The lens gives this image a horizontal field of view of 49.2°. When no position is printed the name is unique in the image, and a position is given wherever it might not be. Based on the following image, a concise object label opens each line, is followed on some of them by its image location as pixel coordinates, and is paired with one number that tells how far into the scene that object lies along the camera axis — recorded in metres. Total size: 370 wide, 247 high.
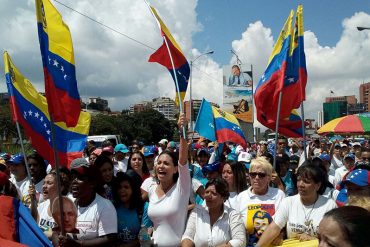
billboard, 49.59
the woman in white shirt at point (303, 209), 3.41
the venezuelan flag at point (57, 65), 3.66
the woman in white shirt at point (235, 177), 5.00
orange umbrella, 9.51
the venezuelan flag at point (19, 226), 1.93
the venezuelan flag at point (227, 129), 8.71
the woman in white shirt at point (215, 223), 3.57
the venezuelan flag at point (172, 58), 5.39
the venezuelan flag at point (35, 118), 4.79
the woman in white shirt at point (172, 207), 3.60
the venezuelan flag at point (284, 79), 6.06
